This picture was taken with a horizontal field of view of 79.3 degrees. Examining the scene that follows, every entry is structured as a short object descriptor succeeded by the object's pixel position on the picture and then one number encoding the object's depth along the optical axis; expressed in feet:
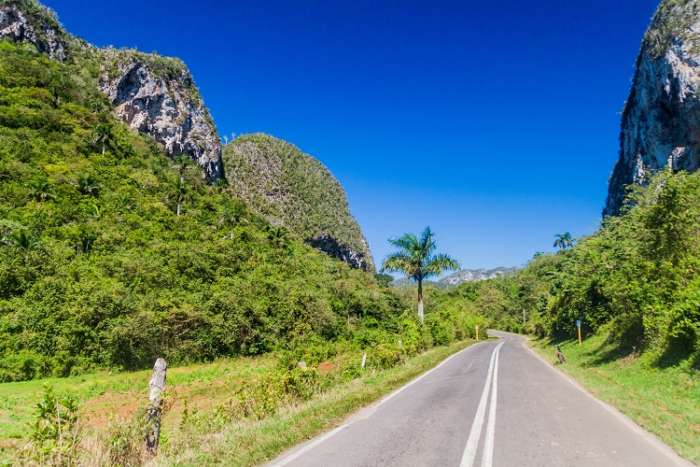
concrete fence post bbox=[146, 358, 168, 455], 23.86
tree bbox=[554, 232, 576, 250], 305.82
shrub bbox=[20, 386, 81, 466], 20.02
